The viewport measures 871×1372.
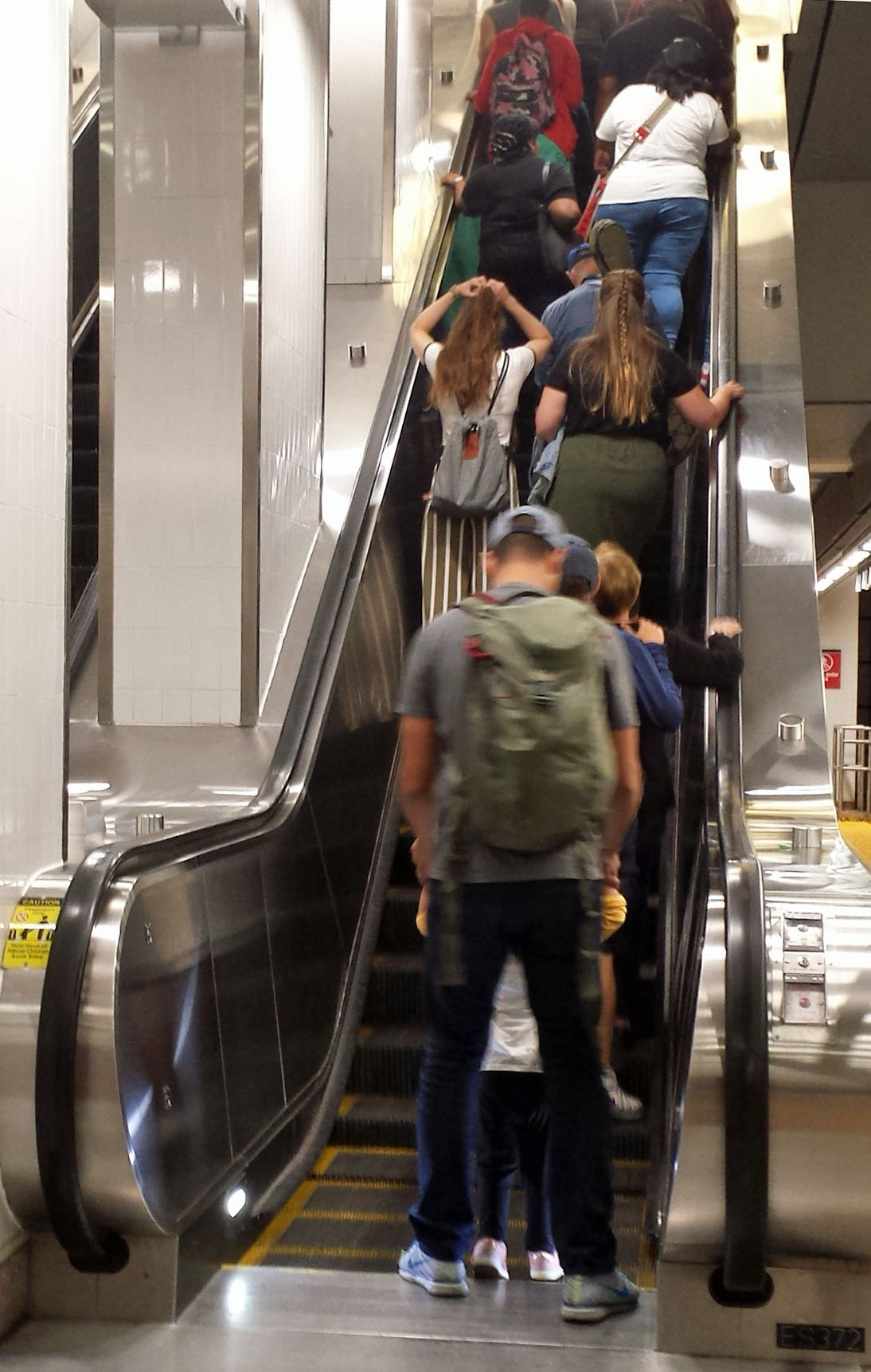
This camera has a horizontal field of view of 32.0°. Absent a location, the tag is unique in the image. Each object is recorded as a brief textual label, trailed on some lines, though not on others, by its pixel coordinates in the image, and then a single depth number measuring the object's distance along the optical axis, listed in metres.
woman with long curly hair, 5.77
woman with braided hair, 5.21
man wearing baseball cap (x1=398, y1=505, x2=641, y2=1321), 3.01
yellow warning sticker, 3.03
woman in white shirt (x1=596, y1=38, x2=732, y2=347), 6.73
